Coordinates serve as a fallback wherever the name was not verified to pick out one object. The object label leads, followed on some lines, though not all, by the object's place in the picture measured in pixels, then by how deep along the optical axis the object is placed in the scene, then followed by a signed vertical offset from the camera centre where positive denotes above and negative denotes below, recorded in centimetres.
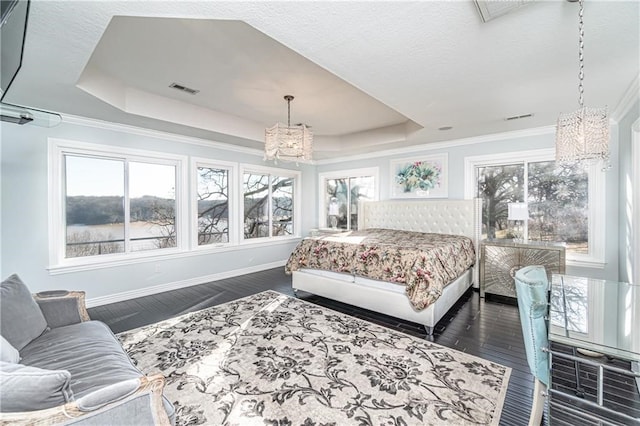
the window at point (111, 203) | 359 +14
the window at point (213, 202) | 489 +18
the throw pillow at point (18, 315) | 167 -66
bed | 306 -89
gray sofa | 92 -73
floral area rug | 177 -131
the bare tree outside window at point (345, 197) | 623 +31
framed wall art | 495 +63
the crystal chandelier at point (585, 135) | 178 +49
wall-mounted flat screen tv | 122 +94
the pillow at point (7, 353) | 120 -64
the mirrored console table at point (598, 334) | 130 -65
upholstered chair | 152 -70
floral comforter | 293 -61
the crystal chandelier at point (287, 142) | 338 +87
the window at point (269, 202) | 568 +20
